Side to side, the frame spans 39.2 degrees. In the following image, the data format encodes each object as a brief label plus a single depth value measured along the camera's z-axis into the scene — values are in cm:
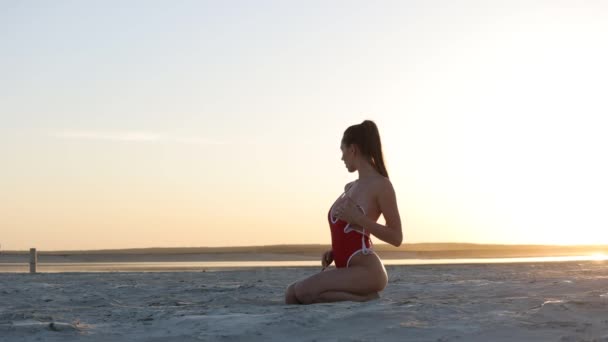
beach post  1867
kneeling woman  705
